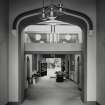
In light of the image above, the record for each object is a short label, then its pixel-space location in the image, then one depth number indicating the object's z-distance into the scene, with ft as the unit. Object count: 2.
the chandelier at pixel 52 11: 16.34
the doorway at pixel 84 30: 25.29
